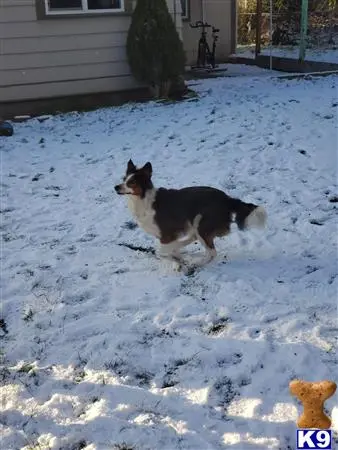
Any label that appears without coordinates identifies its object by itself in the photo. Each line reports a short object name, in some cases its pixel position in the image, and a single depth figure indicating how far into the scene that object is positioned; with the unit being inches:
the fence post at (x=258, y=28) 621.9
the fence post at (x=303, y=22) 506.6
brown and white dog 177.6
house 398.0
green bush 412.8
